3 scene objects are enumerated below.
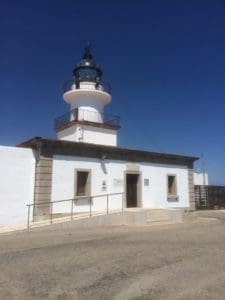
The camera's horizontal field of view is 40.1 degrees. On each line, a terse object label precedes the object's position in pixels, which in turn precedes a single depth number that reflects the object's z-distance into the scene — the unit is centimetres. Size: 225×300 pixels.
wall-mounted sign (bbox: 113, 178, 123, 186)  1592
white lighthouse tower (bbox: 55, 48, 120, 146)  1923
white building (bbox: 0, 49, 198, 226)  1305
